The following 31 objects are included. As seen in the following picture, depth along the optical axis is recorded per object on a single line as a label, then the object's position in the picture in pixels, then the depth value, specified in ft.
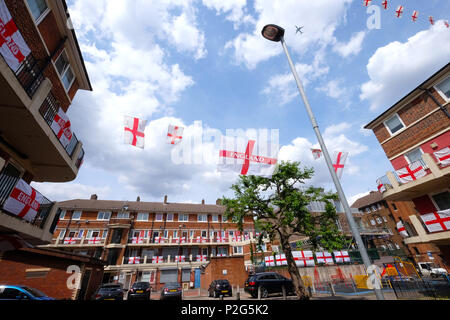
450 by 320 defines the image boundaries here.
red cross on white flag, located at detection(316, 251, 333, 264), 75.77
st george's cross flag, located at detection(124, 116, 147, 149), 30.81
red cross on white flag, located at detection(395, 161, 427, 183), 38.51
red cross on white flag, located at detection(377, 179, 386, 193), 44.51
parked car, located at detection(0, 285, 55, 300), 29.30
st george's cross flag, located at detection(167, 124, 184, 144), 32.89
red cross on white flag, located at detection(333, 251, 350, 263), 76.18
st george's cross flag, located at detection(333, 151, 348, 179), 35.27
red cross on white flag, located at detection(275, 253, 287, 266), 77.56
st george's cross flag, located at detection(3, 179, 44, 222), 24.44
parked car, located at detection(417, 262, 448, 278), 73.10
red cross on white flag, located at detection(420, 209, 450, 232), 35.19
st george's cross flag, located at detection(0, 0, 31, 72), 18.92
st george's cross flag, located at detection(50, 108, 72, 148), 27.71
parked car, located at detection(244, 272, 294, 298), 46.76
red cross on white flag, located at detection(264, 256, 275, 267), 85.80
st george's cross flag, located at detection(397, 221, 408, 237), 41.06
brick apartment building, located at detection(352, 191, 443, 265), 103.75
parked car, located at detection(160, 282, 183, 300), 51.42
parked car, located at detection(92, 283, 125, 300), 46.36
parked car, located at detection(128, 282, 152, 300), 52.31
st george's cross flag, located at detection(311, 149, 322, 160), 39.01
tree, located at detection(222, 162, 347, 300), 41.81
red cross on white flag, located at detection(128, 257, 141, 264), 101.40
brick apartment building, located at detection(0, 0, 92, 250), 21.06
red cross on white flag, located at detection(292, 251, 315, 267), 73.49
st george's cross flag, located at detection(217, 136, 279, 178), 30.58
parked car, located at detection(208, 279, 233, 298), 52.09
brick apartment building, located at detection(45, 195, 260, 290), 100.83
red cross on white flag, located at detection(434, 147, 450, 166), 34.96
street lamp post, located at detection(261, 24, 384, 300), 17.99
